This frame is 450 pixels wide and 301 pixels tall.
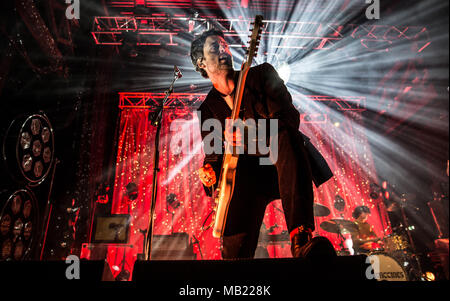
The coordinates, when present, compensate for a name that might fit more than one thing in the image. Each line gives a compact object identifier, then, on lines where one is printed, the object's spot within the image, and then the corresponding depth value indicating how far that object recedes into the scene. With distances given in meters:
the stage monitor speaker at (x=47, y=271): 1.03
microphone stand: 2.48
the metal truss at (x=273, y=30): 7.03
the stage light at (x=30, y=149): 4.14
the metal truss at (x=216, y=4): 6.81
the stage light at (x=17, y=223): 3.93
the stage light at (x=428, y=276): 5.34
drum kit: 4.64
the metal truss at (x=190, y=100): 9.11
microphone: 2.93
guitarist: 1.48
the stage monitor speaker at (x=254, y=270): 1.02
